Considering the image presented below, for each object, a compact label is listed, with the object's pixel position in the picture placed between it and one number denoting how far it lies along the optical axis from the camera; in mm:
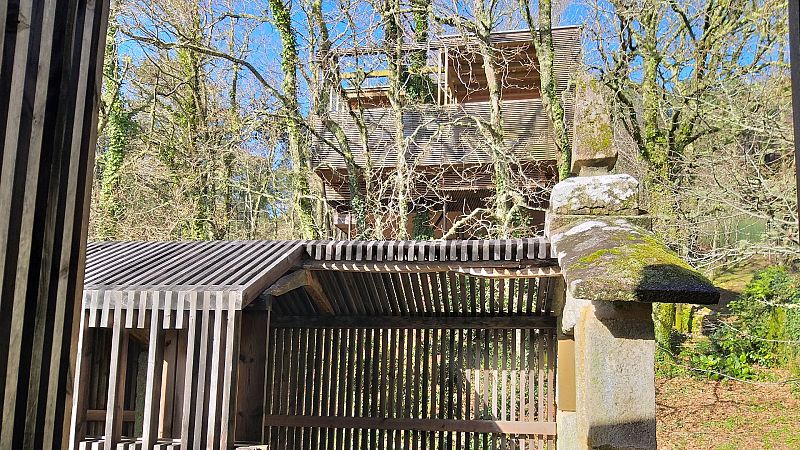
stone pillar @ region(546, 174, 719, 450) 3145
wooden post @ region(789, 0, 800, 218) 1217
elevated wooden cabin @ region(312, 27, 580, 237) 14312
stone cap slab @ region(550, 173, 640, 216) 4355
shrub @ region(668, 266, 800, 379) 14203
